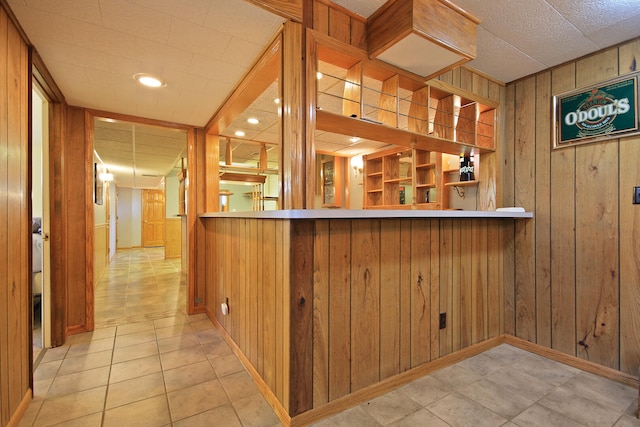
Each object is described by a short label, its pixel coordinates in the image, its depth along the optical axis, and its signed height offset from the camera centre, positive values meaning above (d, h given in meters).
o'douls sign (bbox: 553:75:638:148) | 1.88 +0.68
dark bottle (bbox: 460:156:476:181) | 2.67 +0.40
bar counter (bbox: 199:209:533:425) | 1.49 -0.51
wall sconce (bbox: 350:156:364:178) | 5.33 +0.90
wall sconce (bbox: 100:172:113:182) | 5.30 +0.72
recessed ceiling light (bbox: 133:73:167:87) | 2.07 +0.97
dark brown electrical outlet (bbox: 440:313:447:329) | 2.03 -0.74
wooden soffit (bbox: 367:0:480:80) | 1.49 +0.95
